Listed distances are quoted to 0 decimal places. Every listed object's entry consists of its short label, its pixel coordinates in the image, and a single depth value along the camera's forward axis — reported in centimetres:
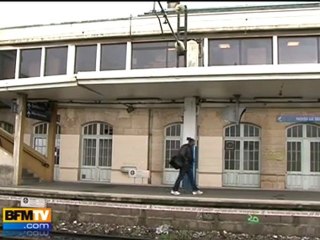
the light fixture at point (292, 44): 1659
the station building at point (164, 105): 1570
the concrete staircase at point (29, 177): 1715
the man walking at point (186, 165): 1302
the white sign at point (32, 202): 1232
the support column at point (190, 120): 1458
